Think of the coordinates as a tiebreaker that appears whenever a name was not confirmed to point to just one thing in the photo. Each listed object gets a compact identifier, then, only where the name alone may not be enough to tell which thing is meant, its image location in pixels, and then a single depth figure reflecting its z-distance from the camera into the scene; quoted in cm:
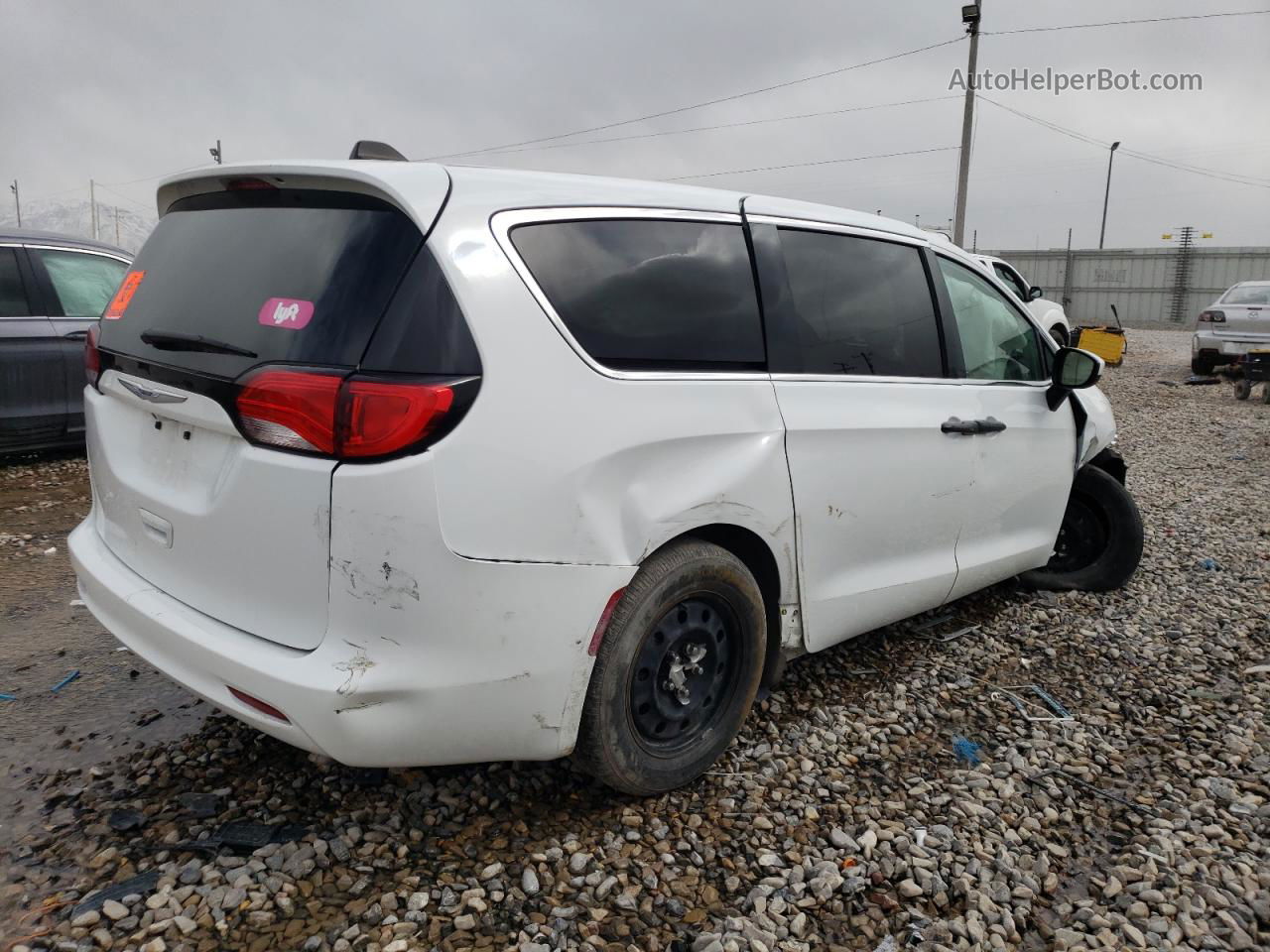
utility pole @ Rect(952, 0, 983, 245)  2156
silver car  1430
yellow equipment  1756
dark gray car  620
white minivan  199
